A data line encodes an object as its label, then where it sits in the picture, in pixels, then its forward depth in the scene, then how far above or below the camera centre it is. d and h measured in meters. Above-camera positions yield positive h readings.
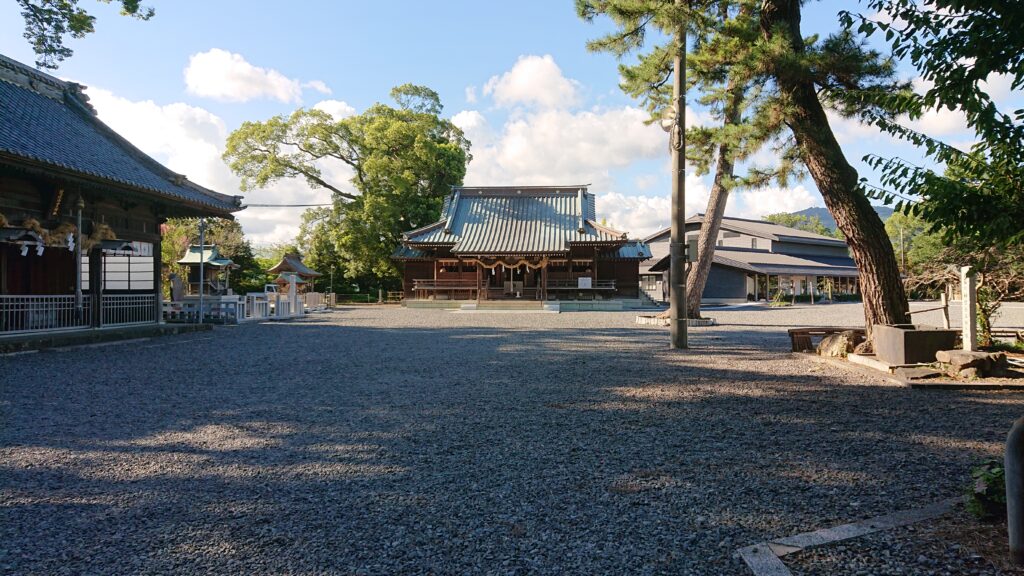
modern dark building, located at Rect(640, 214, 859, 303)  35.19 +1.45
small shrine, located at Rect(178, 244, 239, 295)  25.61 +1.05
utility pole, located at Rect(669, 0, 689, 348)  10.60 +2.14
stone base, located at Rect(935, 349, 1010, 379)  6.46 -0.88
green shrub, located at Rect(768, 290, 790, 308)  32.78 -0.71
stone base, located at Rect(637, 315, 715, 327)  15.93 -0.93
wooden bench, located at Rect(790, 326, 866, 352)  9.40 -0.85
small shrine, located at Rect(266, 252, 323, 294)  30.14 +1.15
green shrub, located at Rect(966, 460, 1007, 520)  2.55 -0.94
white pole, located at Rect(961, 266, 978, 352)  7.05 -0.33
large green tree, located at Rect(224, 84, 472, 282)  31.67 +7.07
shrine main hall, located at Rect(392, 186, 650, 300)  28.14 +1.71
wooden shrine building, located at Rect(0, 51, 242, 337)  10.55 +1.80
